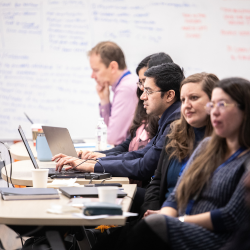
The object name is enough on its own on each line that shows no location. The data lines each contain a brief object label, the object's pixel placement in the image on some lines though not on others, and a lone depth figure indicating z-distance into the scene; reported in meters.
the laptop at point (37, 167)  5.83
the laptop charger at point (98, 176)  5.74
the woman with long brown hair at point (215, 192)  5.17
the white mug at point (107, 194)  5.27
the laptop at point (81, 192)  5.41
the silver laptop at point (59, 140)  6.04
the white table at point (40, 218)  5.15
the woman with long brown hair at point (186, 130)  5.60
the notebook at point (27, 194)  5.38
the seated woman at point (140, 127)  6.30
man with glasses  5.85
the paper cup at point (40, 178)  5.53
